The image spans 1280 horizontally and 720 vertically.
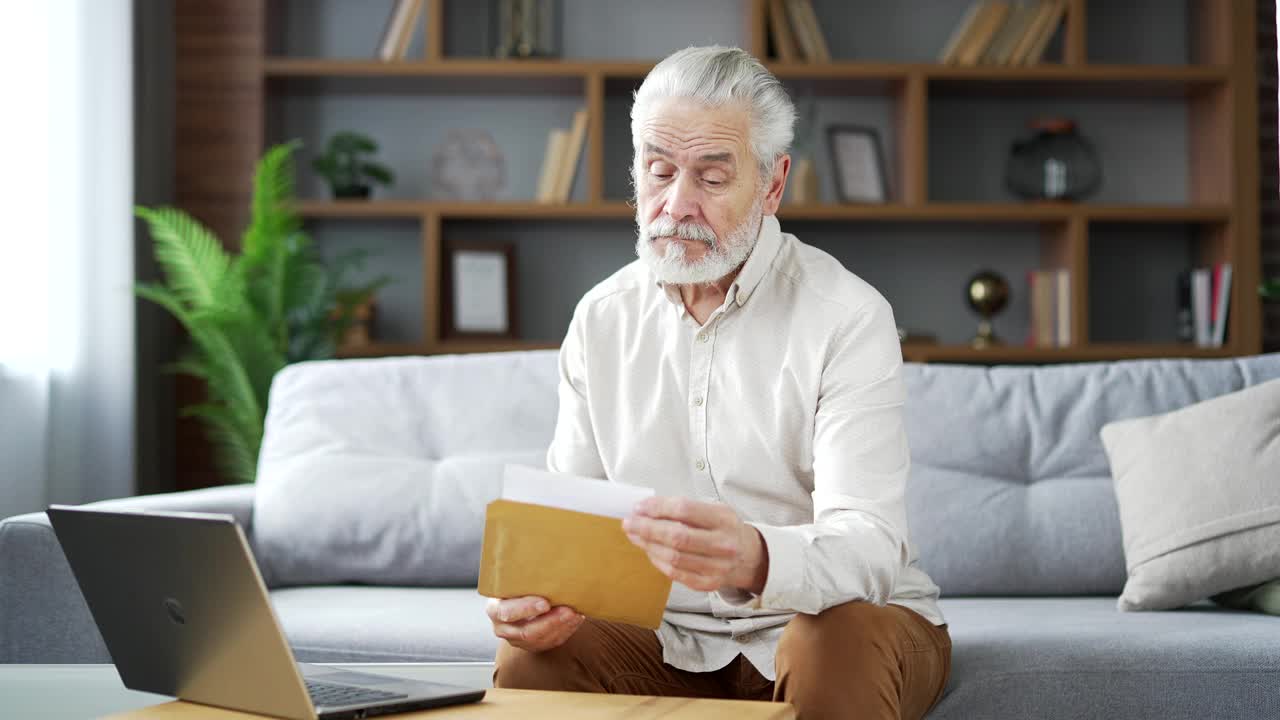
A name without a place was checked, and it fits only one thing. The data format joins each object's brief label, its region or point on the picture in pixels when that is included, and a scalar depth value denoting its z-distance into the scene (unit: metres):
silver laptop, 1.01
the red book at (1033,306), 3.83
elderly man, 1.31
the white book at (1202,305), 3.72
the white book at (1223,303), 3.65
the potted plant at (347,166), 3.72
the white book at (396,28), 3.73
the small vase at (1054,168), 3.82
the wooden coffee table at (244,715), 1.10
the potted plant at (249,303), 3.30
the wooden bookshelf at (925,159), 3.66
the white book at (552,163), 3.73
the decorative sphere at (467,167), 3.87
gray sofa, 1.60
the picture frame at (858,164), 3.81
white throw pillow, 1.83
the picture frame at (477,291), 3.82
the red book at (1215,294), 3.68
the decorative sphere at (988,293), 3.79
